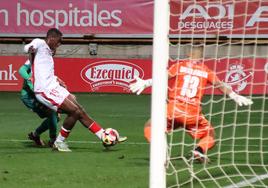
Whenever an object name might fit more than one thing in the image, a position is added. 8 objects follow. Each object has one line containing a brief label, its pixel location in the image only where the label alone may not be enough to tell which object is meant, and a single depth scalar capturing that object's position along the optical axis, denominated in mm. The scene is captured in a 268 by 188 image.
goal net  15031
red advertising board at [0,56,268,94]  40031
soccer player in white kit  19906
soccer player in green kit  21281
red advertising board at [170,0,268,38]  25809
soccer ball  19844
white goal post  11500
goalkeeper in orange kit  16344
